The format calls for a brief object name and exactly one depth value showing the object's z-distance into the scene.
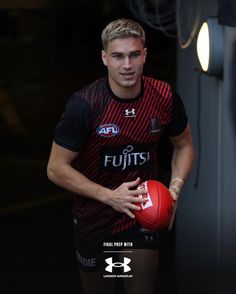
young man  7.23
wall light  8.64
